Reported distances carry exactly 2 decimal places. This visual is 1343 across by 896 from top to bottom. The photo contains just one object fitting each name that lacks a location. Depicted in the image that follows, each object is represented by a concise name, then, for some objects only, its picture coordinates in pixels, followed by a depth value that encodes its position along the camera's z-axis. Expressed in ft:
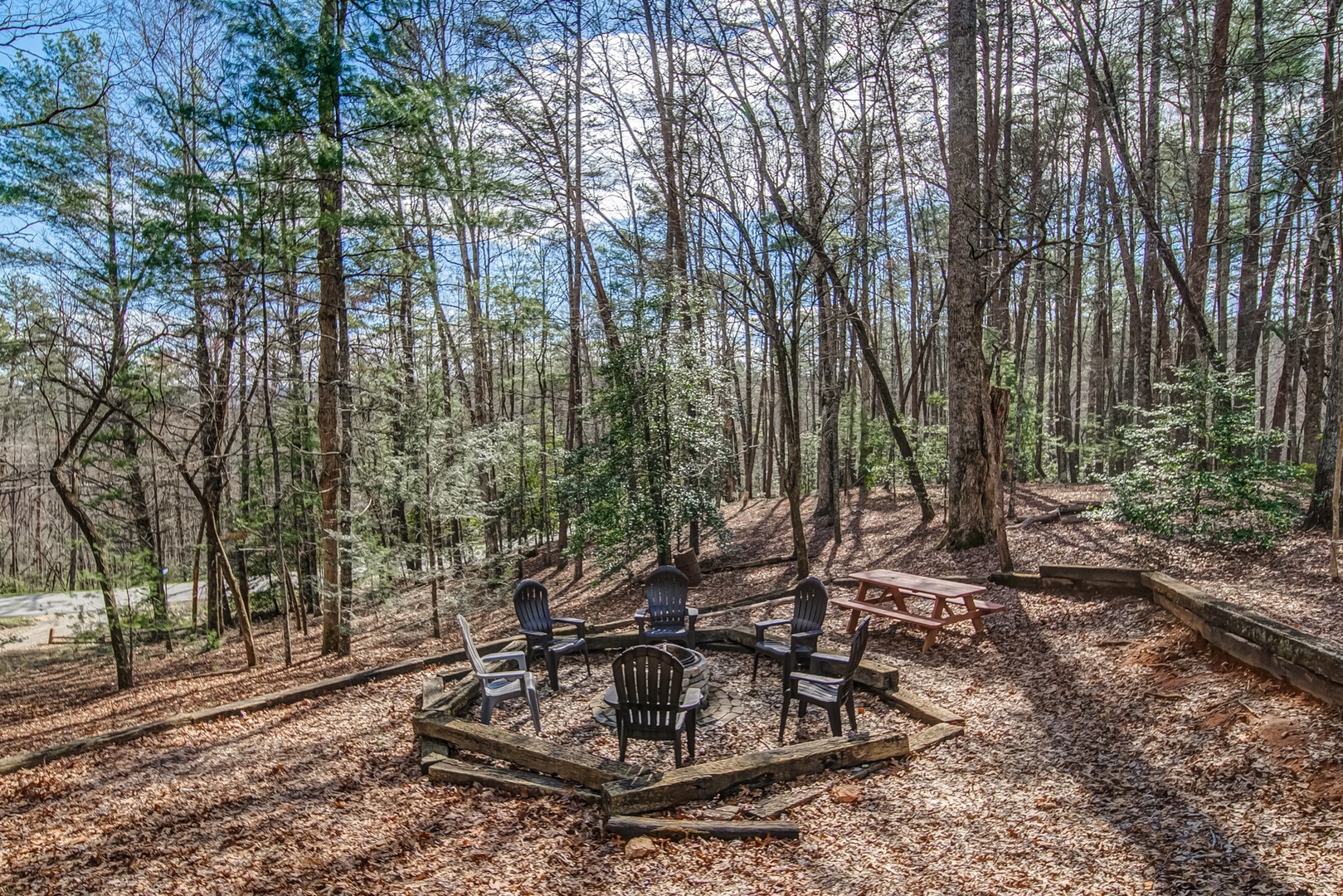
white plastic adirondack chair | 18.42
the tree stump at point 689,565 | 38.01
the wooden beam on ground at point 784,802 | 13.34
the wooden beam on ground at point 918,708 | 17.52
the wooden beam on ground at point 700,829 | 12.59
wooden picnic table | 23.21
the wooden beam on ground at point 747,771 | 13.41
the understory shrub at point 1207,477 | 24.50
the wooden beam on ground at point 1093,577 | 23.27
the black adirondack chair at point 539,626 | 22.24
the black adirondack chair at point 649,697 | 15.16
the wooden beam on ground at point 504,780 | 14.79
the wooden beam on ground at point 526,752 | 14.80
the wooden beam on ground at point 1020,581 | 26.58
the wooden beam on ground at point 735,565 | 38.37
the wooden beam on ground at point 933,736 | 16.08
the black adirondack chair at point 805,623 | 20.43
